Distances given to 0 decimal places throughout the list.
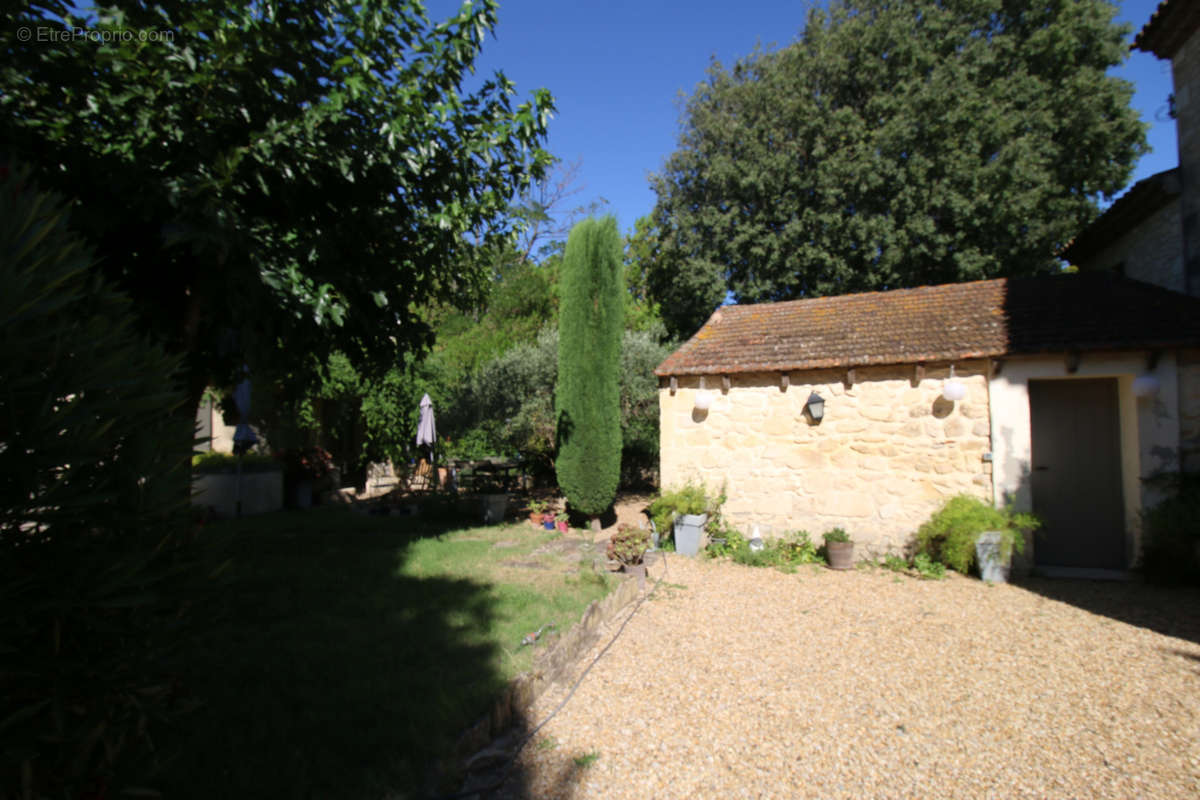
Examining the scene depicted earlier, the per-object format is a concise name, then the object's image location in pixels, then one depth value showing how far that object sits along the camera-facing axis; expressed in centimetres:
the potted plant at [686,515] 809
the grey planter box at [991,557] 661
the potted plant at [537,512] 968
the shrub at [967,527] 665
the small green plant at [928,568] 685
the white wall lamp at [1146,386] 634
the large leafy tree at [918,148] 1335
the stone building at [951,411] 664
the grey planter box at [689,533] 807
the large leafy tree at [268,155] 438
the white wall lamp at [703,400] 845
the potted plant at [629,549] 686
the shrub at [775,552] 762
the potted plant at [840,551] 736
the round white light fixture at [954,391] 700
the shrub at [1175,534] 599
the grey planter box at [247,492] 1020
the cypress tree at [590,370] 934
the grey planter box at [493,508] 960
